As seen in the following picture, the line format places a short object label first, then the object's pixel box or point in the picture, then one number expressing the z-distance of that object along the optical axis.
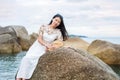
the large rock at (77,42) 20.88
